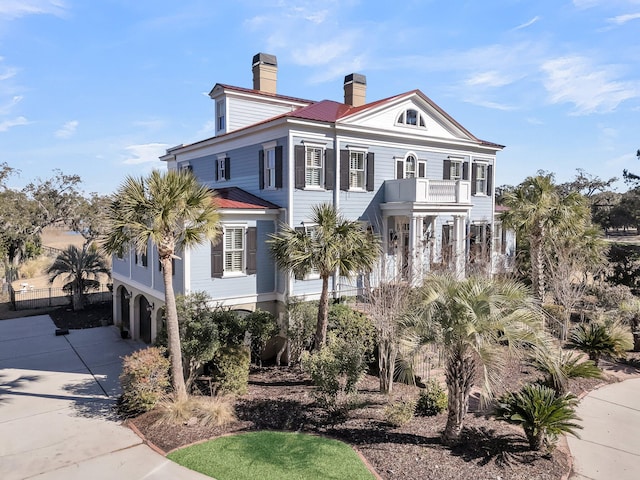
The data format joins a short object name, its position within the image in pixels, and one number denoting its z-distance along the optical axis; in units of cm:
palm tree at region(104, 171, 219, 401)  1103
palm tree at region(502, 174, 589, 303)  2062
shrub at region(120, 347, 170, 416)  1161
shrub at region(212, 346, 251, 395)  1281
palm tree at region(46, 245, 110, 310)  2584
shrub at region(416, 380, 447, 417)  1138
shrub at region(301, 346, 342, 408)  1134
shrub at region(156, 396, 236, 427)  1109
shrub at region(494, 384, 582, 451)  942
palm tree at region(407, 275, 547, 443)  859
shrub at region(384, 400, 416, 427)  1053
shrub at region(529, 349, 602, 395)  1173
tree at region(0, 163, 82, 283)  3431
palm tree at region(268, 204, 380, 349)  1353
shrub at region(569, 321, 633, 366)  1552
